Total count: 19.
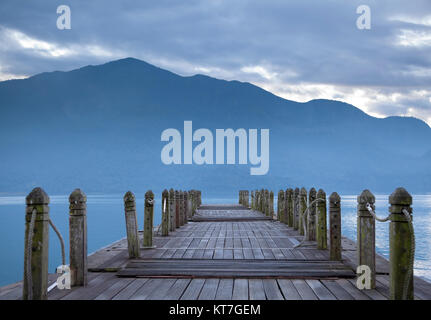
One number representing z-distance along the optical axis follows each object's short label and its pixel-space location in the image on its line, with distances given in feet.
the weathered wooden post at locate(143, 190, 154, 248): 35.42
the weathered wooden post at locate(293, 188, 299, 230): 49.21
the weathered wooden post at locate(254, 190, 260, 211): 91.40
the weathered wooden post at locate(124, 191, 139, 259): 29.25
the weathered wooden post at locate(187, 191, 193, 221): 72.40
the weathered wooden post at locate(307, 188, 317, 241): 38.52
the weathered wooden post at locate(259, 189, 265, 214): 84.33
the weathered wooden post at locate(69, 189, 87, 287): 21.80
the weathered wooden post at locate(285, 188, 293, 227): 53.93
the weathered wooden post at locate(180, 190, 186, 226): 58.07
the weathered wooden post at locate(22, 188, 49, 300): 17.53
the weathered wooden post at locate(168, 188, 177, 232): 48.98
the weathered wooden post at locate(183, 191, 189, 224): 62.60
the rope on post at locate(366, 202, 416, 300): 16.89
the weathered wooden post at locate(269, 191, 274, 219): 71.31
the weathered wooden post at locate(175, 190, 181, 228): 54.70
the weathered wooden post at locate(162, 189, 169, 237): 44.45
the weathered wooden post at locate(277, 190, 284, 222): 59.78
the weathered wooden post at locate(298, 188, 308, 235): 42.47
